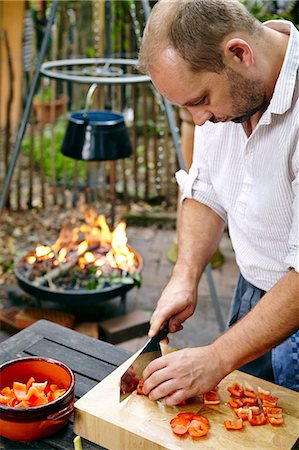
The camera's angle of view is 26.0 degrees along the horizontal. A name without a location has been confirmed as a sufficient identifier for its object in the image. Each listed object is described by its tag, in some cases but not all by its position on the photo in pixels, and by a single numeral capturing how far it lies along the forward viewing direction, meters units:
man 1.81
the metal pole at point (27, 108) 3.87
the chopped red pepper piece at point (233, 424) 1.74
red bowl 1.70
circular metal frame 3.67
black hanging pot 3.84
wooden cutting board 1.69
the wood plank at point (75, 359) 2.11
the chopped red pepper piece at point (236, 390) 1.90
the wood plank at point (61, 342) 2.19
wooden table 2.10
